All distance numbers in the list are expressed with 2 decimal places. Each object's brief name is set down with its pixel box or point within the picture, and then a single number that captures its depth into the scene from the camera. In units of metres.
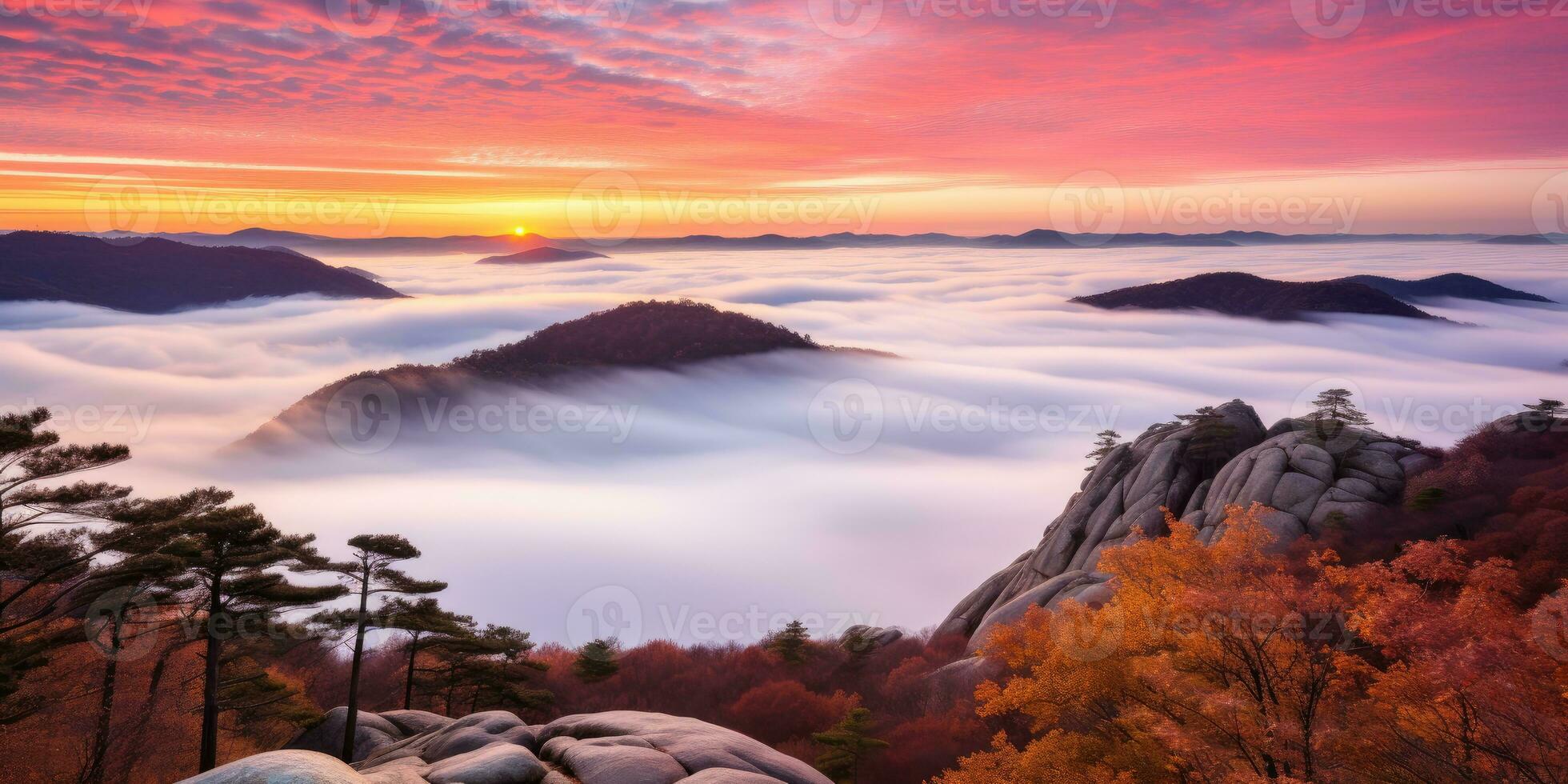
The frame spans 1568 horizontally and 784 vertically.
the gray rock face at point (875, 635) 50.72
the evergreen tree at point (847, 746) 29.75
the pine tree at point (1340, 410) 40.66
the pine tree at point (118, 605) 20.41
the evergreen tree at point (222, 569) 21.91
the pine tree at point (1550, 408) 39.19
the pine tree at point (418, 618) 29.33
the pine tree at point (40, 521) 18.58
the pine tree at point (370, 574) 27.59
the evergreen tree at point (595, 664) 44.22
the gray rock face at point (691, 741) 20.70
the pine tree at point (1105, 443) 53.59
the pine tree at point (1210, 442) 42.44
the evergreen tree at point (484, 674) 34.22
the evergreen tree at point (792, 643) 47.75
